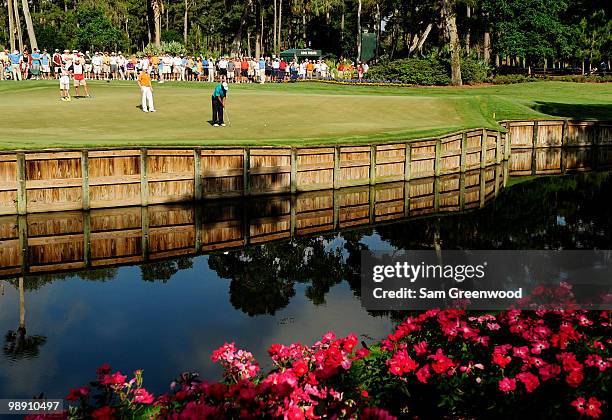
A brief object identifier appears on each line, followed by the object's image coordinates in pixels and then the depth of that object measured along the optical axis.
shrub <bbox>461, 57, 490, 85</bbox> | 67.31
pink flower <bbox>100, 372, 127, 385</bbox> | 8.38
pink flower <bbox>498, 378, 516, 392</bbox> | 8.85
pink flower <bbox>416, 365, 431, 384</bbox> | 9.07
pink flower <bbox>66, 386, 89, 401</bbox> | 7.98
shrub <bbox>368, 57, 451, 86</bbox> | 64.94
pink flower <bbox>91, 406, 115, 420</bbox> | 7.47
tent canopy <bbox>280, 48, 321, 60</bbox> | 95.50
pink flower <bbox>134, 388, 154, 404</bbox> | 8.47
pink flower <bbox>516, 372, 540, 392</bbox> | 8.70
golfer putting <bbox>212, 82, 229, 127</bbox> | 34.93
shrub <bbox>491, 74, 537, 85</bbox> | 71.12
